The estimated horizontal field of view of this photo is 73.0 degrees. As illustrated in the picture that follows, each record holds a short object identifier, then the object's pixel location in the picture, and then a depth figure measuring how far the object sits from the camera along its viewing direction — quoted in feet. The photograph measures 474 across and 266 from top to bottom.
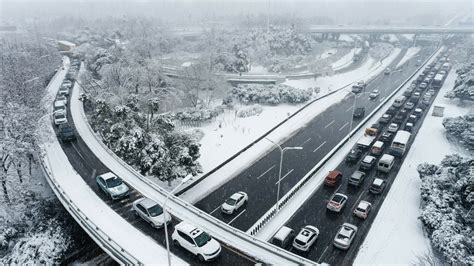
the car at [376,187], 118.03
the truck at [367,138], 152.05
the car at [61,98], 190.94
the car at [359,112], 192.34
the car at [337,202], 106.52
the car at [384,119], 182.60
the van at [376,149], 146.15
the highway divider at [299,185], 100.27
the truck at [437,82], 258.57
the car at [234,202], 106.52
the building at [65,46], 343.46
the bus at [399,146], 144.66
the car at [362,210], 104.27
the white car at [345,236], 90.89
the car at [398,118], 182.60
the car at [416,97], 223.10
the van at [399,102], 208.78
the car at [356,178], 120.88
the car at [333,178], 121.70
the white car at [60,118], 154.28
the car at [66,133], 138.62
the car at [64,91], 208.05
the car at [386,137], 157.93
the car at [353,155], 140.36
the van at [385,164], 132.05
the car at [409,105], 202.59
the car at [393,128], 168.50
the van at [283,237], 90.43
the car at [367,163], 132.87
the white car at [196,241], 74.33
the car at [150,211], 84.43
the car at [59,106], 180.55
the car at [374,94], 231.30
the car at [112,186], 96.53
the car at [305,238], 88.94
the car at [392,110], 197.47
